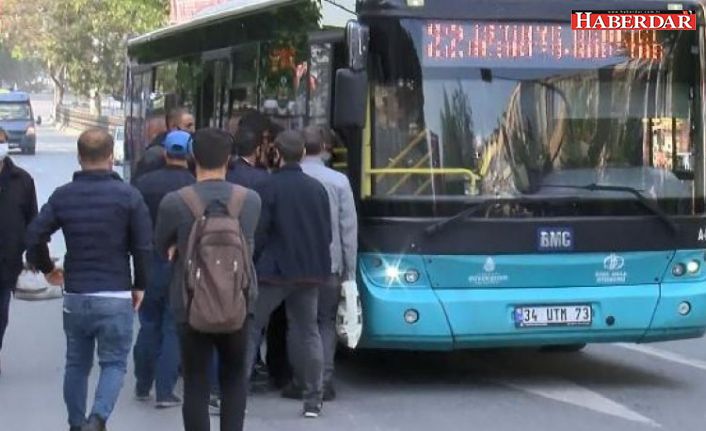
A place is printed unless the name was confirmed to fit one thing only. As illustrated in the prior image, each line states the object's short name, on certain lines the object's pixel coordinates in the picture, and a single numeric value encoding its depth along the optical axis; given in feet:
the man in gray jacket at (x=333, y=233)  56.09
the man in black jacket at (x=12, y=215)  60.80
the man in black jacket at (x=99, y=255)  45.53
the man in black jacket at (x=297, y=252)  54.05
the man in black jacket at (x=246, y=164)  55.72
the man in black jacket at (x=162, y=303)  55.12
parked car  328.02
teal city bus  57.84
